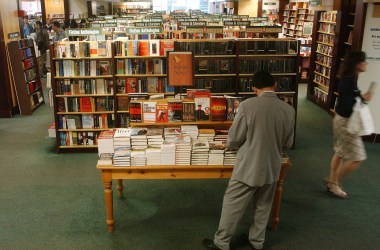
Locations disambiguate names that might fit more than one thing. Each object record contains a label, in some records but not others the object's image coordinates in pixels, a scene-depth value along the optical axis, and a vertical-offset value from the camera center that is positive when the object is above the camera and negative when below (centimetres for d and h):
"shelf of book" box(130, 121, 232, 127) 437 -108
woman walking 466 -128
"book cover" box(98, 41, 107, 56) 650 -40
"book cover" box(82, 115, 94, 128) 681 -166
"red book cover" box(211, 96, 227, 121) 436 -93
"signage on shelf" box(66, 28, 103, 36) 734 -18
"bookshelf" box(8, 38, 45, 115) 898 -122
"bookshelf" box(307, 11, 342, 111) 912 -85
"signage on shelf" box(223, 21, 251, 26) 1148 +0
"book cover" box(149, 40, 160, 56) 655 -40
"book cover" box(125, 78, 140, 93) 666 -103
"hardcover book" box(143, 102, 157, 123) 435 -96
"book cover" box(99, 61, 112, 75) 659 -73
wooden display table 398 -149
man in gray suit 335 -103
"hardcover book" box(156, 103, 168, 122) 436 -96
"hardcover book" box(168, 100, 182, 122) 435 -94
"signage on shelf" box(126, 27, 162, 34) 879 -17
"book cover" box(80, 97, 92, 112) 671 -136
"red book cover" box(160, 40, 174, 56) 654 -38
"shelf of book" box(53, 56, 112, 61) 644 -58
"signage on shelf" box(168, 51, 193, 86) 492 -56
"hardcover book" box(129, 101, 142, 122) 435 -96
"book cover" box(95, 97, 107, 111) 675 -136
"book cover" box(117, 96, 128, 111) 670 -134
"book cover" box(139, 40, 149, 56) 658 -42
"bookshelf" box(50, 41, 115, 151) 648 -114
